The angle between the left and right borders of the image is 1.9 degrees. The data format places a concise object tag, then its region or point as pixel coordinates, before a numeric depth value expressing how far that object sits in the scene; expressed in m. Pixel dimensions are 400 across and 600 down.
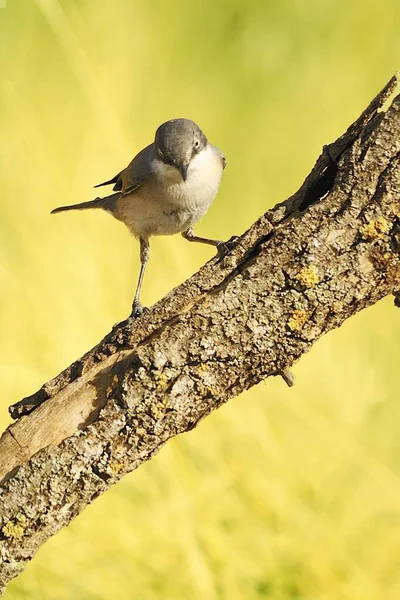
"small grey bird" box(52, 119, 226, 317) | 3.56
